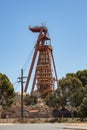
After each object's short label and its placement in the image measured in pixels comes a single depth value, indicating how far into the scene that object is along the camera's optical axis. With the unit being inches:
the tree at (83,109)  2625.5
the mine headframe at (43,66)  4744.1
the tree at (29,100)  4244.1
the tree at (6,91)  3657.7
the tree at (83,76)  3806.6
